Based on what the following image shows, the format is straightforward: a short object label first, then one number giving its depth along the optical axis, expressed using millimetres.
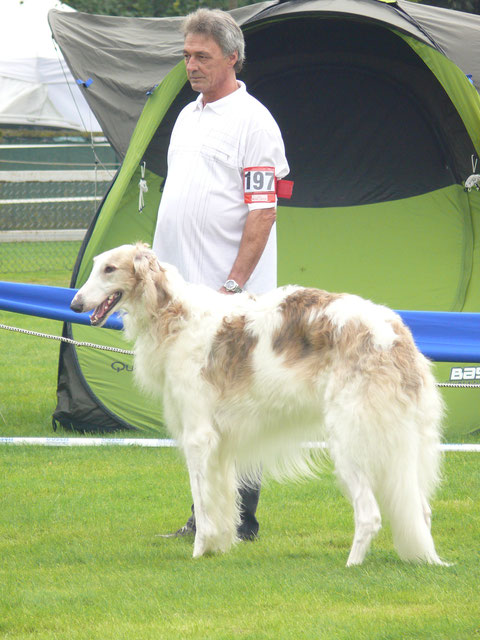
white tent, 50437
